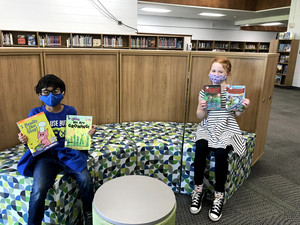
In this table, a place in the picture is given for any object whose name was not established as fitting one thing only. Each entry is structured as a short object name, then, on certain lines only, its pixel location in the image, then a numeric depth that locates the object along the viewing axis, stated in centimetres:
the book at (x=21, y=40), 582
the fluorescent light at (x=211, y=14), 1060
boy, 144
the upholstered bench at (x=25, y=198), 152
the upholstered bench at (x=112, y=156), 191
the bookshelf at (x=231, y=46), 1201
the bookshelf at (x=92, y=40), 588
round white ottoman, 111
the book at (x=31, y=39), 587
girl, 193
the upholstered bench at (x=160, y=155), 213
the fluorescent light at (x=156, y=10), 982
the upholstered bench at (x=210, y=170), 205
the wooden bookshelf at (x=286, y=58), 865
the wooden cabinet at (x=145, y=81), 230
